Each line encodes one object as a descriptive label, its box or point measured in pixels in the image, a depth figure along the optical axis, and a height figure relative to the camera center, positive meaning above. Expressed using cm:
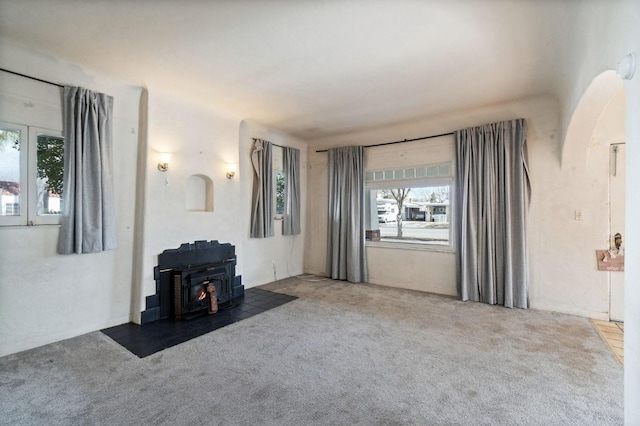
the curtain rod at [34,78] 259 +123
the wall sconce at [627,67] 121 +63
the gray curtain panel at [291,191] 537 +44
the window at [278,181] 527 +62
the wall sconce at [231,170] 424 +64
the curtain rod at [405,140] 452 +124
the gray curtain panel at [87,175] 285 +39
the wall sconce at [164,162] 349 +62
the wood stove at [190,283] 349 -85
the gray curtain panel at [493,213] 380 +5
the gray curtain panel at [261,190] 479 +40
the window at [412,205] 469 +19
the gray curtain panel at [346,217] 523 -2
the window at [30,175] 261 +36
